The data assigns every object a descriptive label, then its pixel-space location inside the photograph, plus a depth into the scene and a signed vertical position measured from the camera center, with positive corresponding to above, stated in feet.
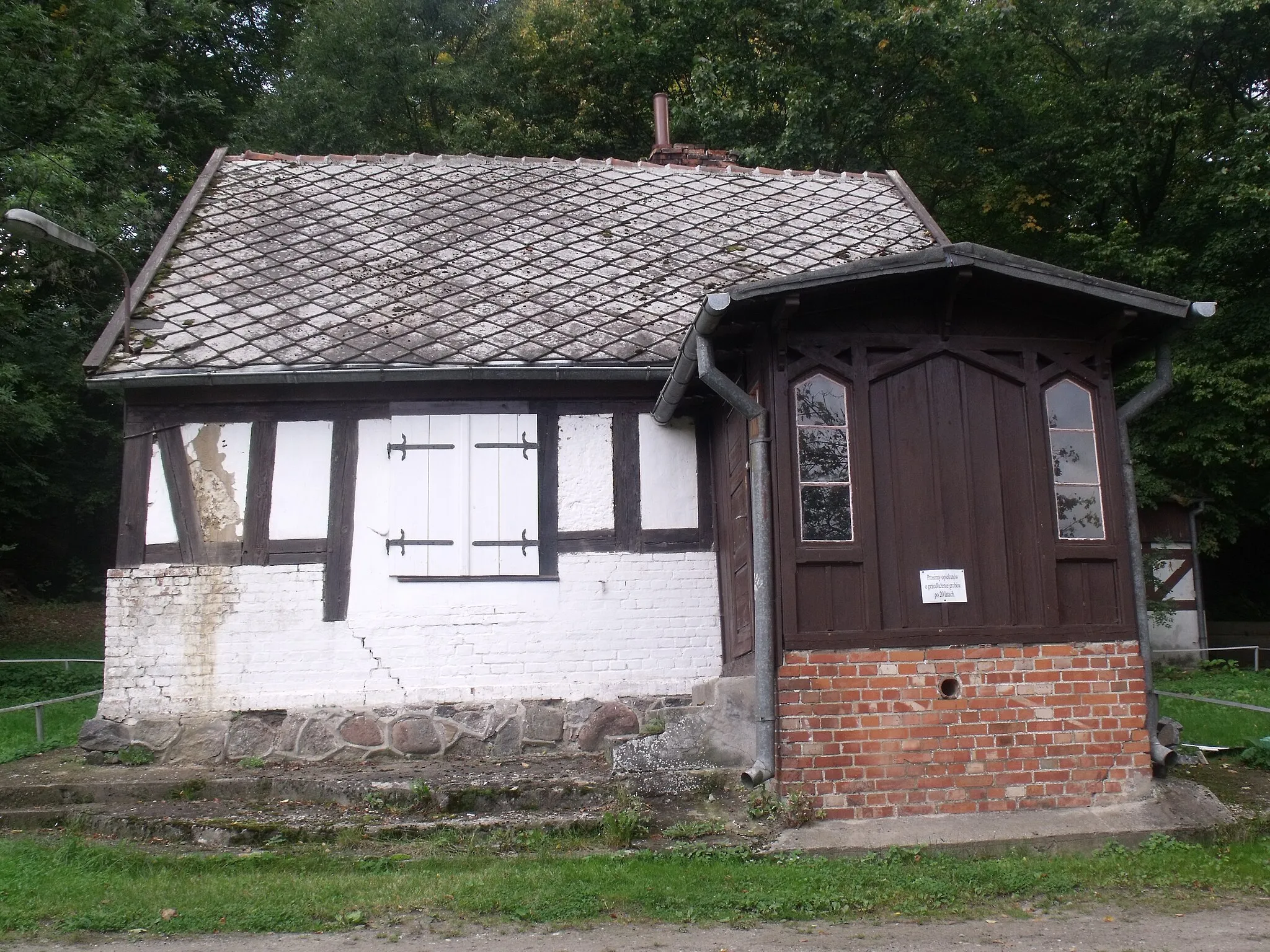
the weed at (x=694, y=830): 19.80 -3.56
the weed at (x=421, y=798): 21.25 -3.07
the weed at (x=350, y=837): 19.80 -3.57
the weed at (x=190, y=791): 22.27 -2.97
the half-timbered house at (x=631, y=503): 21.06 +3.18
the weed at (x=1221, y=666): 54.13 -1.89
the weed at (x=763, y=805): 20.34 -3.20
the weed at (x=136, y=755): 24.59 -2.44
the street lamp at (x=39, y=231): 22.25 +9.12
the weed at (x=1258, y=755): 24.75 -2.95
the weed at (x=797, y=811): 19.97 -3.27
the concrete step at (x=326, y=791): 21.27 -2.97
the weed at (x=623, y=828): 19.66 -3.48
